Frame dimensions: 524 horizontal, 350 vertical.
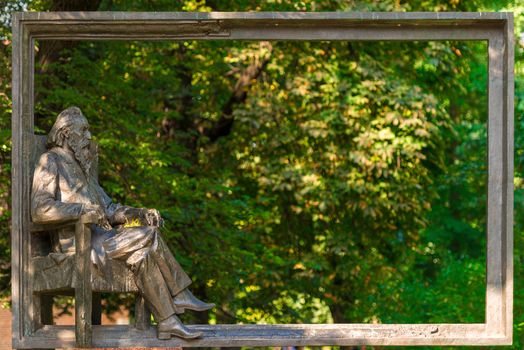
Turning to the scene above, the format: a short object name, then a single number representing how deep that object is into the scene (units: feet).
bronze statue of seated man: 39.49
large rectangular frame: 39.76
